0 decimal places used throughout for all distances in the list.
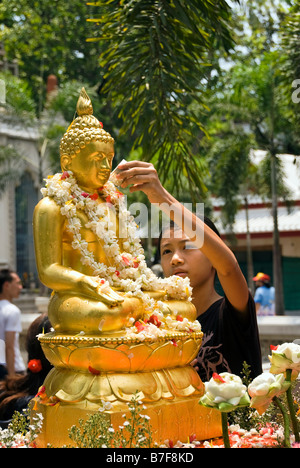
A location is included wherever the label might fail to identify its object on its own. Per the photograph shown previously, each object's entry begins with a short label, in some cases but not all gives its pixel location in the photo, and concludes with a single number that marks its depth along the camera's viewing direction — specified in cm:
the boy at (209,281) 223
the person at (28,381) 328
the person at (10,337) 514
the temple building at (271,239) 1700
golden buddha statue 192
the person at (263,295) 925
